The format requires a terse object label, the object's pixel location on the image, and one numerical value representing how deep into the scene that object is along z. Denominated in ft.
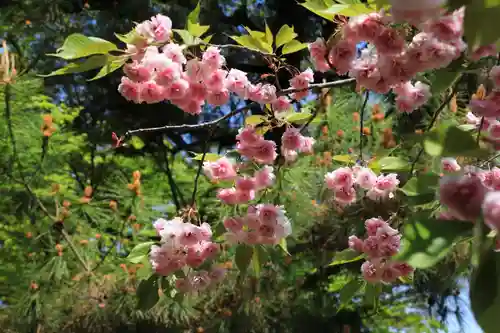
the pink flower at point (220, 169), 3.79
